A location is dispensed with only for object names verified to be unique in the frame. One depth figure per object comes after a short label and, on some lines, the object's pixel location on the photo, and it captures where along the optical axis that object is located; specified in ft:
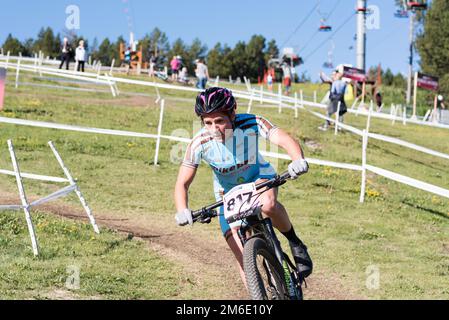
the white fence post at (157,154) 51.47
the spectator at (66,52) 110.21
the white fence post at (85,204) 30.04
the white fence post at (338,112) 69.24
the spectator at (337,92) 69.26
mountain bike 16.08
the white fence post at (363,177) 44.21
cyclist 17.75
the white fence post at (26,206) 26.27
